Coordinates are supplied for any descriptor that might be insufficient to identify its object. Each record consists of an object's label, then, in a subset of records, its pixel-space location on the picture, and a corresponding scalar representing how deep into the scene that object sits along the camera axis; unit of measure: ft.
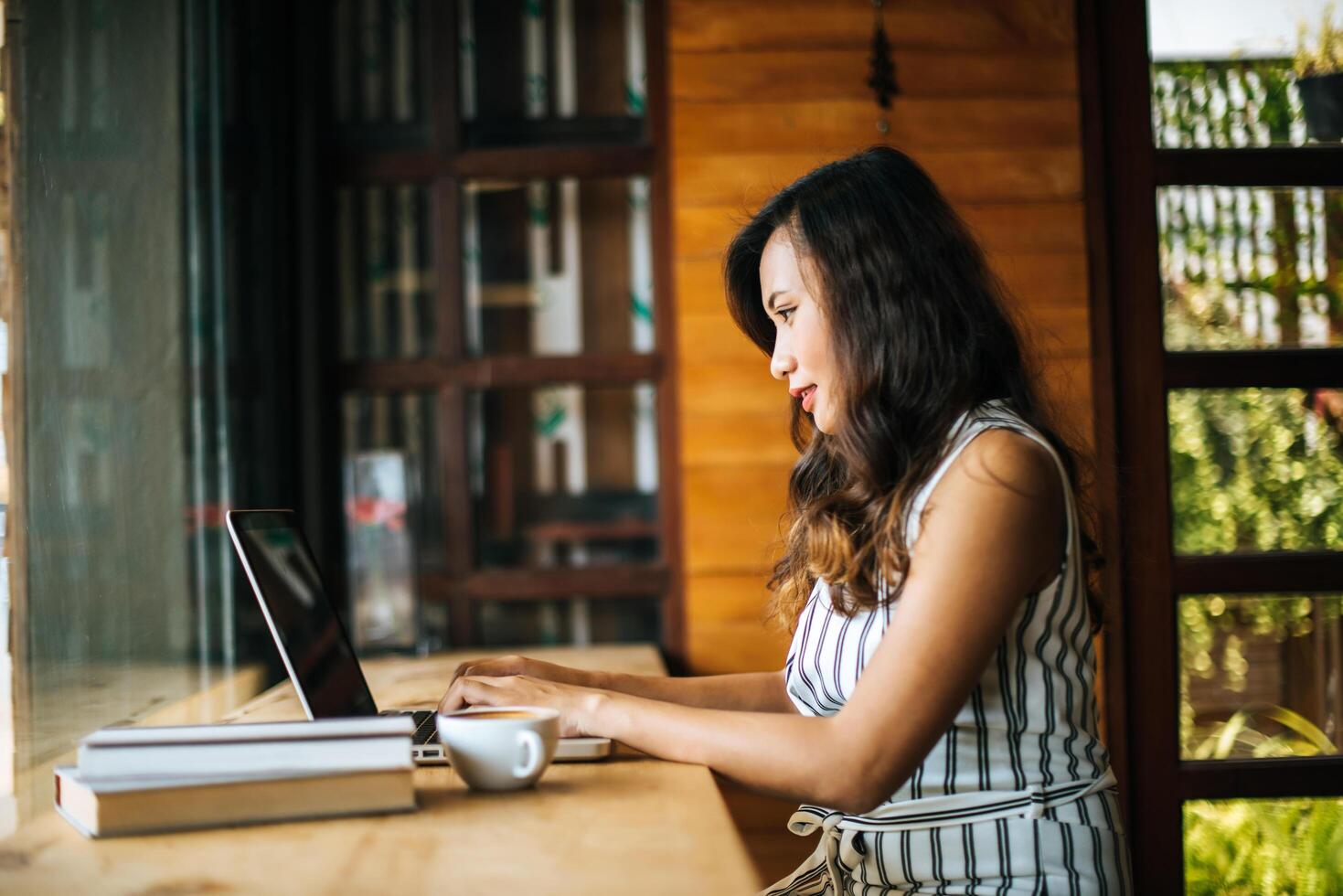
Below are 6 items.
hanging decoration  7.59
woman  3.42
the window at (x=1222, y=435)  7.64
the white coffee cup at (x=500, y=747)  3.23
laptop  3.86
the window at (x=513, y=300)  7.87
